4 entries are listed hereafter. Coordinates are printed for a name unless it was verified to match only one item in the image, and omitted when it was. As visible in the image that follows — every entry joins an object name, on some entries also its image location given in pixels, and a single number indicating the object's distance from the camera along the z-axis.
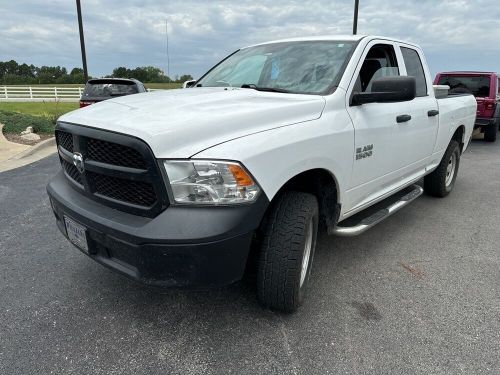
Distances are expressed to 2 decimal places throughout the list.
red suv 10.82
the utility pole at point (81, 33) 14.46
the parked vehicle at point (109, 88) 9.45
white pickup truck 2.15
